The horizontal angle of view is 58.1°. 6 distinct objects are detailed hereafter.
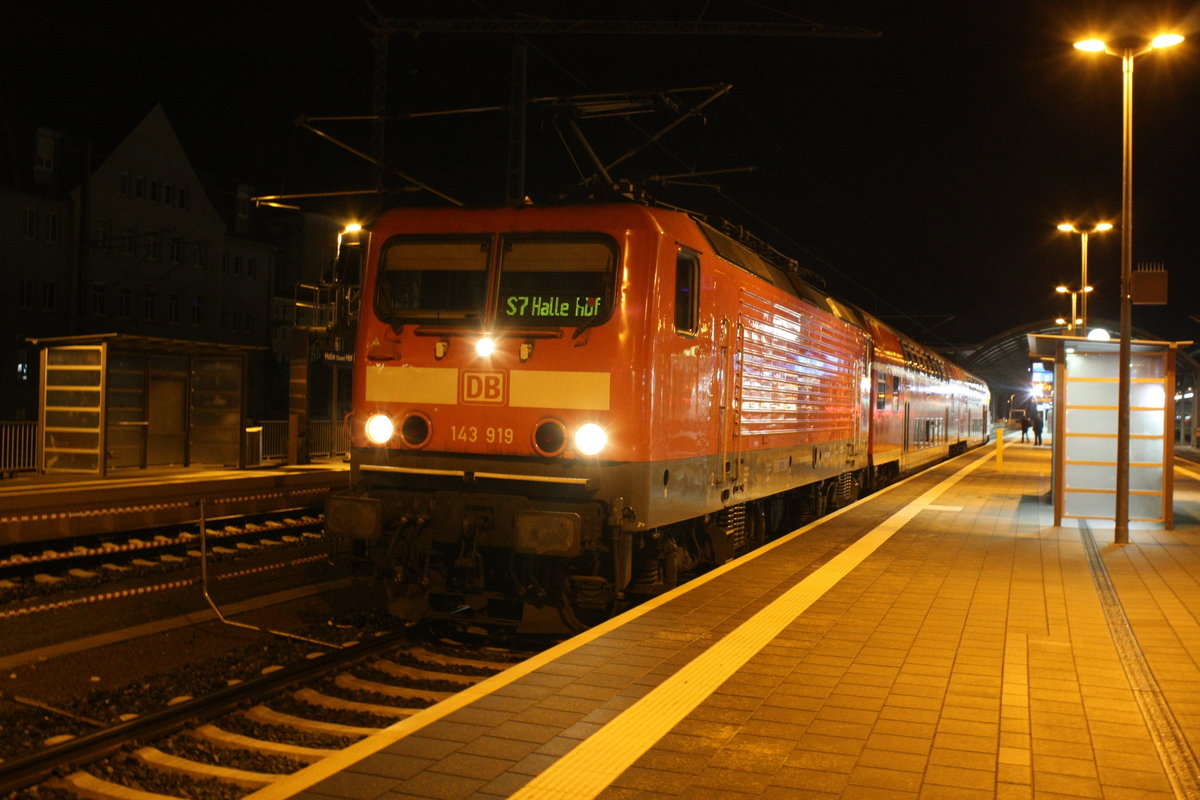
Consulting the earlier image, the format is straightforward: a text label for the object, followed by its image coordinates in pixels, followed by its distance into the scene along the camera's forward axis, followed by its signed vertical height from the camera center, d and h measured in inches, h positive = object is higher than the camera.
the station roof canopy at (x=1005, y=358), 2339.0 +184.4
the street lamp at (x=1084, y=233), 1241.4 +227.8
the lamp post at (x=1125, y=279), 523.5 +75.4
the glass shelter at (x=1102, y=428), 601.9 -0.8
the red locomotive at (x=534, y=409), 319.3 +1.1
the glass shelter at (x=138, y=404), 765.9 -1.4
